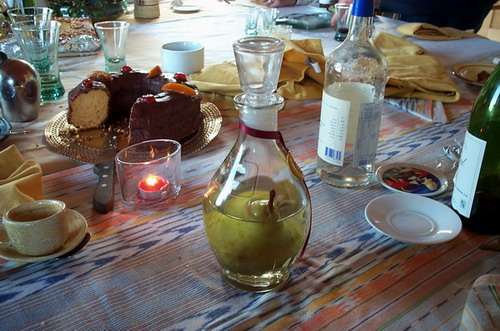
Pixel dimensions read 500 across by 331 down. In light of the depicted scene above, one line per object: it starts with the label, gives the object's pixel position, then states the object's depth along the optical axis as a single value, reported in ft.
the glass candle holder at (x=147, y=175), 2.30
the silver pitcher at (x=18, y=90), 3.14
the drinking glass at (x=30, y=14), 3.77
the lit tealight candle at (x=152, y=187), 2.32
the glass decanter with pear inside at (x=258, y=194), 1.56
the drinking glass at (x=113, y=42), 3.92
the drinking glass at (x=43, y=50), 3.54
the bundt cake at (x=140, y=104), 2.81
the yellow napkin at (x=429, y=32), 5.12
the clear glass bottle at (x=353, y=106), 2.25
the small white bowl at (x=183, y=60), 3.98
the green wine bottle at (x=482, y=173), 1.97
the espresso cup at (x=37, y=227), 1.73
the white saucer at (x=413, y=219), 1.98
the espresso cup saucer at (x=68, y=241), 1.78
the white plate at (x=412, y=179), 2.41
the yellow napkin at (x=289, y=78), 3.60
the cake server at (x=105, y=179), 2.23
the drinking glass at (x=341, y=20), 5.00
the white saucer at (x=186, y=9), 6.31
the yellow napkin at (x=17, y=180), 2.11
